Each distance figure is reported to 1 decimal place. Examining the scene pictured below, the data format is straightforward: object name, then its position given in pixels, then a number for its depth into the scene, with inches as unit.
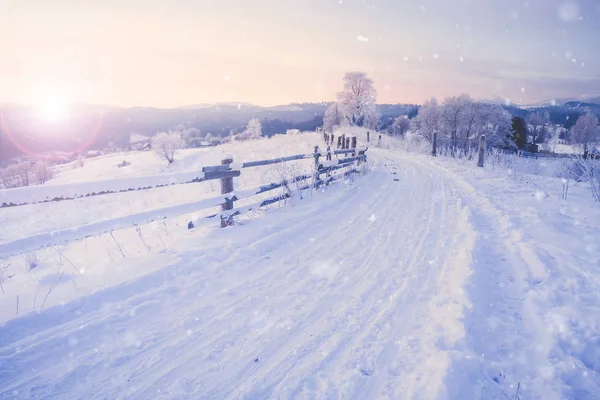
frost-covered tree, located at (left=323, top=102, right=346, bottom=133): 2541.6
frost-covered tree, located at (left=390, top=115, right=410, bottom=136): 3501.7
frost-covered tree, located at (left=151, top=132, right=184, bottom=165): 1536.4
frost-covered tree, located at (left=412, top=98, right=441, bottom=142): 1648.6
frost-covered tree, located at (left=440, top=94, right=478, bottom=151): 1518.2
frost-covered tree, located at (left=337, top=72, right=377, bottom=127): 2411.4
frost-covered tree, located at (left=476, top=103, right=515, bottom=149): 1512.1
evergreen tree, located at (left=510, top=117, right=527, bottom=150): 2196.1
